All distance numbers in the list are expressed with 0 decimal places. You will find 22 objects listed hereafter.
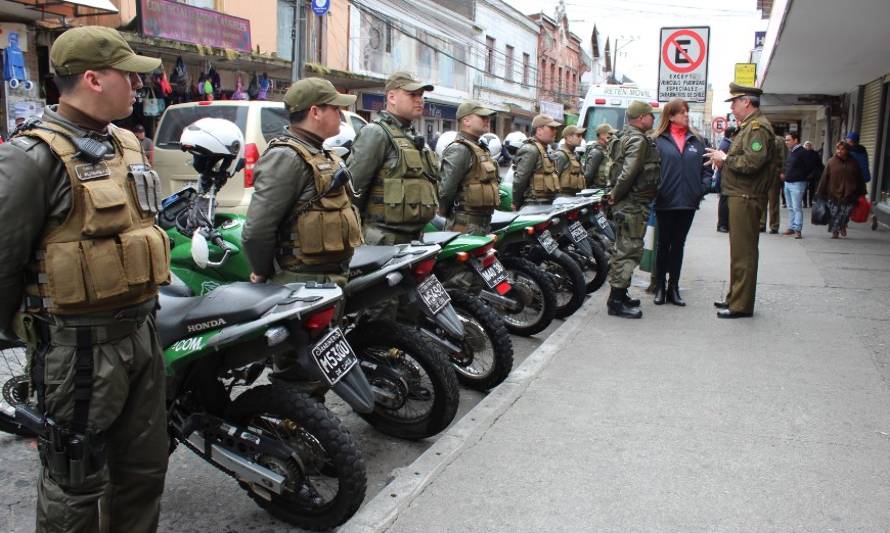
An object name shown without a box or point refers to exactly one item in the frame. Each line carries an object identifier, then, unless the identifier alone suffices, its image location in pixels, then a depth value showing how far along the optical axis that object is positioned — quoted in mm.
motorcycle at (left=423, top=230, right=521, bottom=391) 4984
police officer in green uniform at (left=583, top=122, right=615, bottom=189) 11938
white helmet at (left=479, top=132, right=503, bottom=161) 9922
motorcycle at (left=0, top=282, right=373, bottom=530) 3170
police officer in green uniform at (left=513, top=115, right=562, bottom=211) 8266
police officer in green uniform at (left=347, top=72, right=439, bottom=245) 4926
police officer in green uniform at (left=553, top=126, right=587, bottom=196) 9758
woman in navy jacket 7414
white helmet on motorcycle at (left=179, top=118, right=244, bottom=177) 4480
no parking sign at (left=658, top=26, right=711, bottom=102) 9883
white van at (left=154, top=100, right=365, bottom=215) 9297
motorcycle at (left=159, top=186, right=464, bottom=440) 4059
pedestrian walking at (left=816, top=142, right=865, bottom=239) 13445
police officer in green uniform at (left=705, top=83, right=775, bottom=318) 7020
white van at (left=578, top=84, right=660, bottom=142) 19812
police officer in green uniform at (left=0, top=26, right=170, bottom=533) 2418
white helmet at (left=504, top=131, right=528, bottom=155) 9914
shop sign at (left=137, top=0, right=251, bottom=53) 14328
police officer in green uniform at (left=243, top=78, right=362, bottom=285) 3631
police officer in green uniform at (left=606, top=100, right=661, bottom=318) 7297
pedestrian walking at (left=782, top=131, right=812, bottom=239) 14547
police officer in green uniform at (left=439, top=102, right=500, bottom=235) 6219
